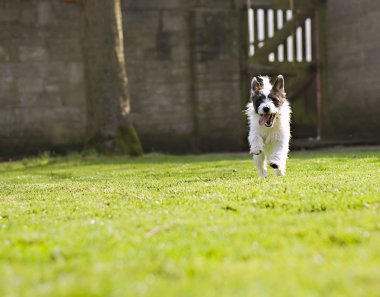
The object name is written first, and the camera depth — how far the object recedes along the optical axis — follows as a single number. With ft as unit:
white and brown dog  42.09
